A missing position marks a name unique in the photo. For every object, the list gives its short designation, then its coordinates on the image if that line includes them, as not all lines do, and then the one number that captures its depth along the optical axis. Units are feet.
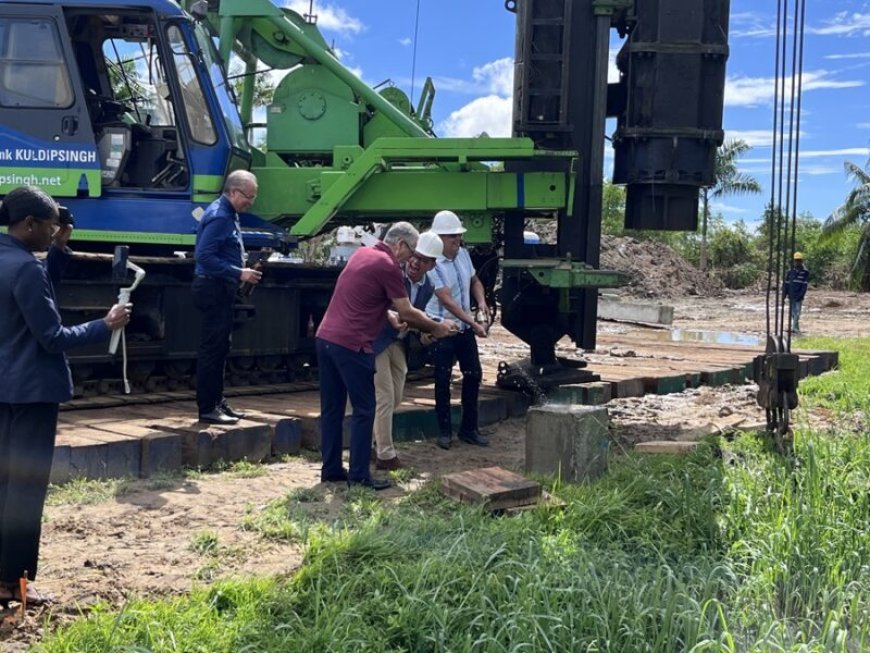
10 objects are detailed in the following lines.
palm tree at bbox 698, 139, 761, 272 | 130.72
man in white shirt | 23.80
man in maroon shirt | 19.16
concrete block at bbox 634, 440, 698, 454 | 21.34
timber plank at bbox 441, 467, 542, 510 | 16.96
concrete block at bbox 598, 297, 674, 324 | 74.90
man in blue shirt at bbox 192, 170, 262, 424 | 21.90
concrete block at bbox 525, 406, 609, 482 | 20.10
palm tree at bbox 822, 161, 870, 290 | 119.44
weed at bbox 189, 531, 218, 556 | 15.14
